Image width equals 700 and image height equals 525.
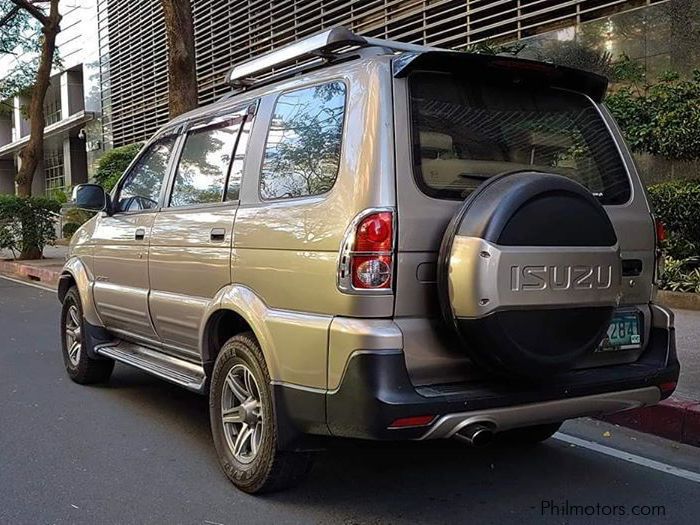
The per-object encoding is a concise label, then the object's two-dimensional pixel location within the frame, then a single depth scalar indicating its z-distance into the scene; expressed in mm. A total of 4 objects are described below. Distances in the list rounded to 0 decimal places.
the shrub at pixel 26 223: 17203
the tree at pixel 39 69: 18594
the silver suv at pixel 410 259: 3080
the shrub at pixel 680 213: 8586
